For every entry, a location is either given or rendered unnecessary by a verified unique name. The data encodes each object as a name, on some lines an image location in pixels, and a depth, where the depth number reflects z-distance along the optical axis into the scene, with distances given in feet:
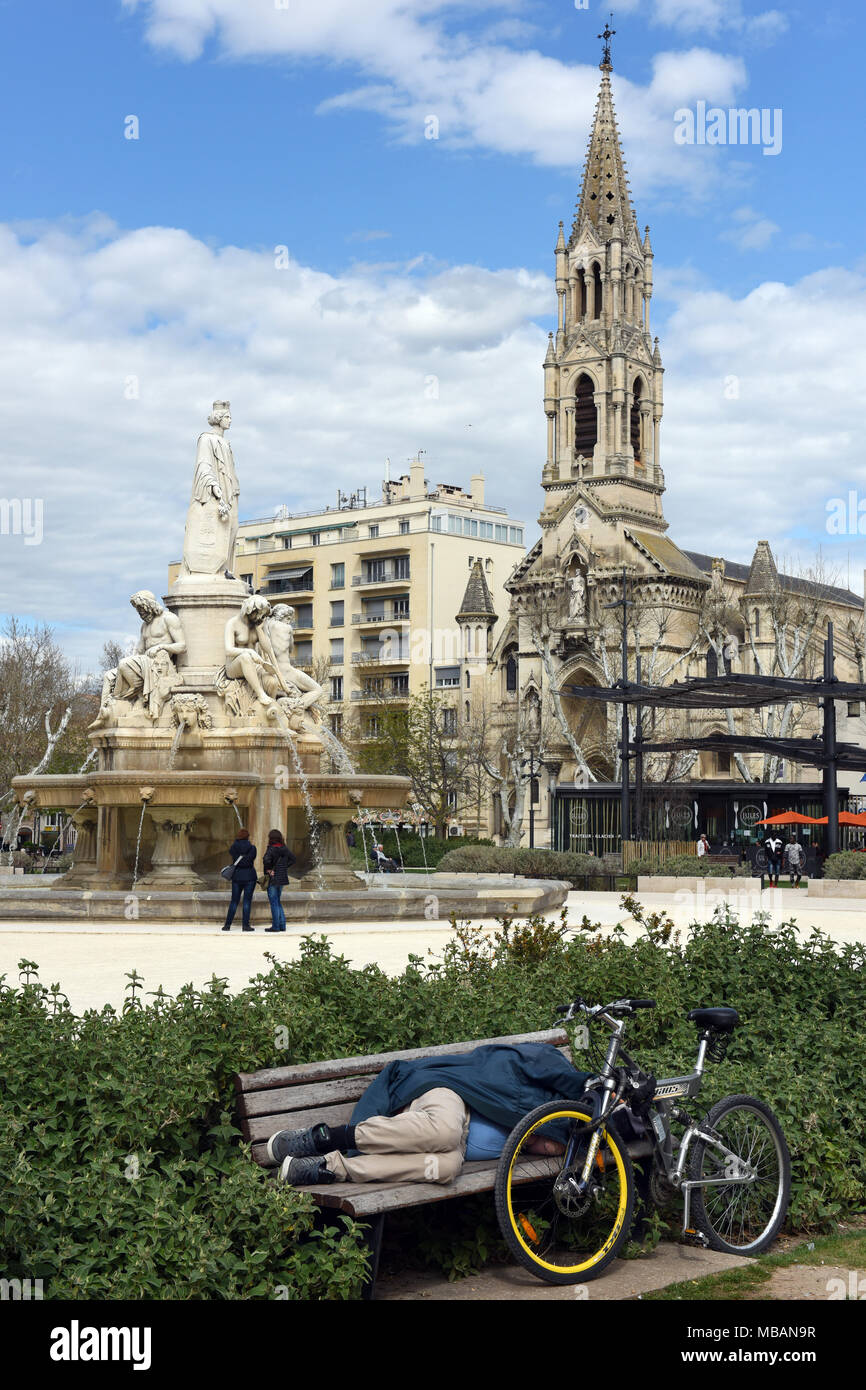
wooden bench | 18.90
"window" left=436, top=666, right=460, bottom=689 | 318.51
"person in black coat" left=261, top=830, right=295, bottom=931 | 66.33
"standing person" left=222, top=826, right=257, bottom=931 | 66.13
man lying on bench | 19.62
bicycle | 20.36
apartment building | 320.09
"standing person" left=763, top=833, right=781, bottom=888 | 146.20
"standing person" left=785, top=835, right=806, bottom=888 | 138.50
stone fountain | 73.10
